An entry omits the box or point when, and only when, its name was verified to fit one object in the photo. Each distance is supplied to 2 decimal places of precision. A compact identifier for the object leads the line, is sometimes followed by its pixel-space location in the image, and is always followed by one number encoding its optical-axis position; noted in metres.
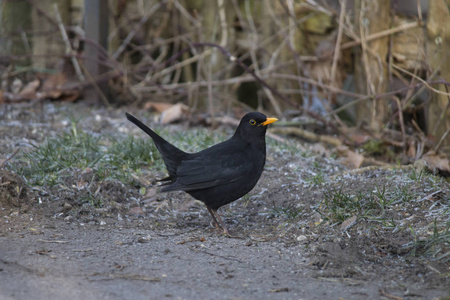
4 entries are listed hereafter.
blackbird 8.17
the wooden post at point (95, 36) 14.82
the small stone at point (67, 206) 8.60
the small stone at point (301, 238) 7.71
